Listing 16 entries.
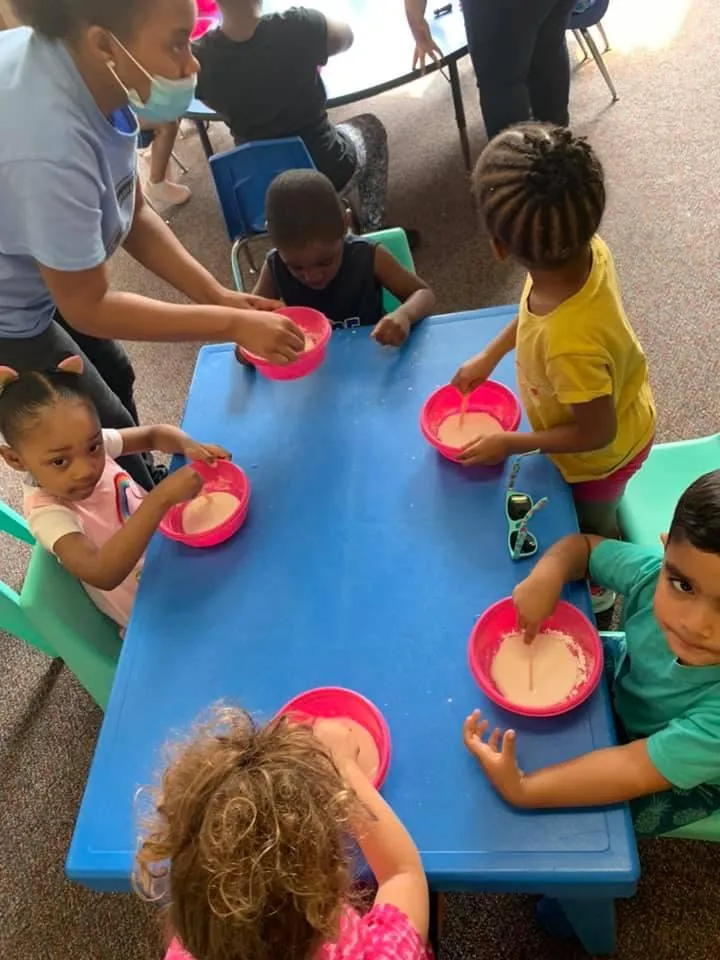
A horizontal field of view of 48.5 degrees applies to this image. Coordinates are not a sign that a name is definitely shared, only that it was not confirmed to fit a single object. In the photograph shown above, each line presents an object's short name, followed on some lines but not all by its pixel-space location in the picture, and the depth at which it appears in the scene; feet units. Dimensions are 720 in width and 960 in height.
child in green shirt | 2.91
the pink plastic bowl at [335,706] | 3.34
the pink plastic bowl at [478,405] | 4.39
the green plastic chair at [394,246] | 5.74
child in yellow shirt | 3.55
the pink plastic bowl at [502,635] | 3.23
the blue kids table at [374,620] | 3.02
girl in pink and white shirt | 4.19
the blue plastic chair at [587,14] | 8.84
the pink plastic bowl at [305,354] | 4.83
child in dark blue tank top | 5.25
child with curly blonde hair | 2.11
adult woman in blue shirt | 3.74
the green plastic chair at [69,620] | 4.15
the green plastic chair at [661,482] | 4.65
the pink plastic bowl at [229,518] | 4.16
